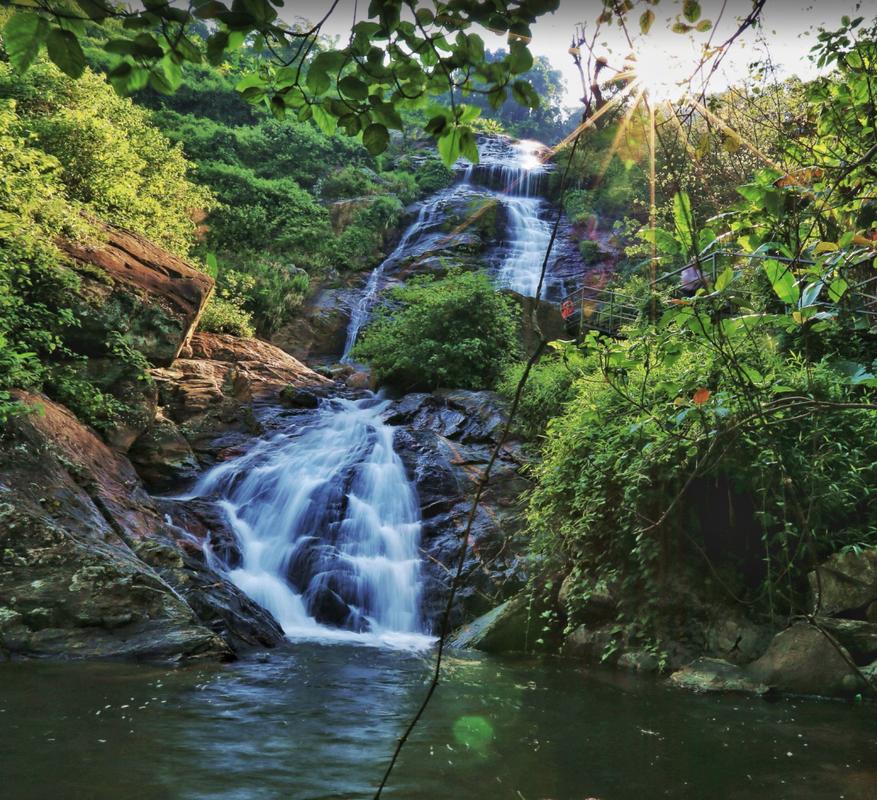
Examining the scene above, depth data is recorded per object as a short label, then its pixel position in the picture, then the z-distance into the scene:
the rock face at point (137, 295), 9.57
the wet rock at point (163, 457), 9.93
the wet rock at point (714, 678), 5.18
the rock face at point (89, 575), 5.29
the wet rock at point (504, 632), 6.90
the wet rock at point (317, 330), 18.88
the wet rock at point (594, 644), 6.16
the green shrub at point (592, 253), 23.56
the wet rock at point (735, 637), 5.61
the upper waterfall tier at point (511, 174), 27.95
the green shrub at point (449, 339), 14.02
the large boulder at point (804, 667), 5.03
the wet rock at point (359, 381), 15.73
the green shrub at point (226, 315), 14.28
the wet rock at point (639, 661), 5.83
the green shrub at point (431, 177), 28.86
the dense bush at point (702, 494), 5.66
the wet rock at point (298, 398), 13.30
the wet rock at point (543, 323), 16.15
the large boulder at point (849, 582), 5.41
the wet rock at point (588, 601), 6.39
